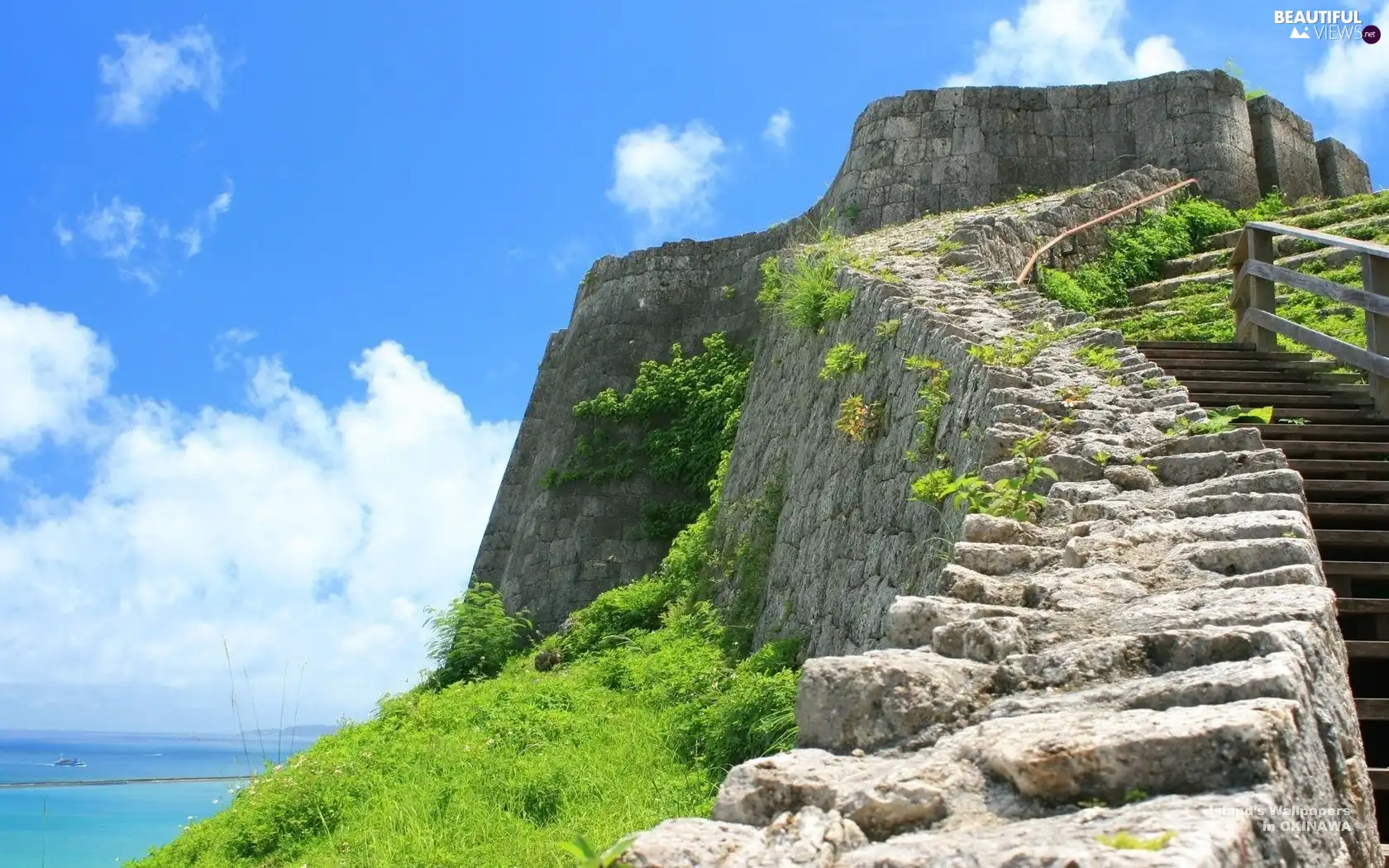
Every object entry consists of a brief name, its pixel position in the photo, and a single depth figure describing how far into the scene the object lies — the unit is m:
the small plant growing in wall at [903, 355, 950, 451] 6.14
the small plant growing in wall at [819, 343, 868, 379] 8.16
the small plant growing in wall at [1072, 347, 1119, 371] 5.64
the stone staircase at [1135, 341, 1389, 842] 4.28
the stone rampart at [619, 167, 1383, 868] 2.03
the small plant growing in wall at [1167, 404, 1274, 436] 4.41
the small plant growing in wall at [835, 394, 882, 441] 7.37
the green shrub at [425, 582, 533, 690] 13.05
